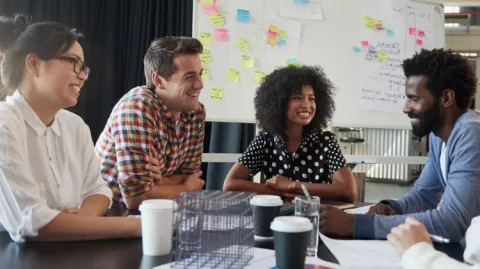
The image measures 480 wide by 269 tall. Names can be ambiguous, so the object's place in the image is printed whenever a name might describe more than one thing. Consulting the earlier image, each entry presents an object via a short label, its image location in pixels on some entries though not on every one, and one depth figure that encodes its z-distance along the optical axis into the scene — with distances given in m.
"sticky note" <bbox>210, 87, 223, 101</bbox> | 2.89
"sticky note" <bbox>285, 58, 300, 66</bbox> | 3.00
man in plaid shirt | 1.71
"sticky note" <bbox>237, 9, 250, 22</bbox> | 2.92
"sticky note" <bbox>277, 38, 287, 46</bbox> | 2.99
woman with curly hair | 2.07
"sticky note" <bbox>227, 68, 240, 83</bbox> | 2.92
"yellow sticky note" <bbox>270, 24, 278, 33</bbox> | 2.97
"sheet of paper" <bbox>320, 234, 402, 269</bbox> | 1.04
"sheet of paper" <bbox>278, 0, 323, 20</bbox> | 2.99
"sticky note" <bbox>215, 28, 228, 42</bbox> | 2.88
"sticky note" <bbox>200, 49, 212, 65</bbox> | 2.85
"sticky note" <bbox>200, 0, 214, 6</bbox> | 2.84
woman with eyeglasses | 1.16
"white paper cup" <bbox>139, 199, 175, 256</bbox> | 1.04
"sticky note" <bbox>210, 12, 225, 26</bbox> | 2.87
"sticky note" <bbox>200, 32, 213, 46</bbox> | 2.86
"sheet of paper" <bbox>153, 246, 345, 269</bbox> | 0.96
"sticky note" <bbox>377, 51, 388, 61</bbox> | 3.20
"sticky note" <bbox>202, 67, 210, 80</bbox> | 2.86
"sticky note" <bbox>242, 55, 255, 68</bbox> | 2.93
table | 0.96
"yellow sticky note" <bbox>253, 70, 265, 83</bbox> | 2.96
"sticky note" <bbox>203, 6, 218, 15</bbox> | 2.86
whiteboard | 2.90
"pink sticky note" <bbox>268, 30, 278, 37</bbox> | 2.96
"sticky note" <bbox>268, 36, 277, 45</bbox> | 2.96
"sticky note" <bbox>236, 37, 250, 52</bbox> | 2.92
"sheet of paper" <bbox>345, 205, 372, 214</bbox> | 1.63
